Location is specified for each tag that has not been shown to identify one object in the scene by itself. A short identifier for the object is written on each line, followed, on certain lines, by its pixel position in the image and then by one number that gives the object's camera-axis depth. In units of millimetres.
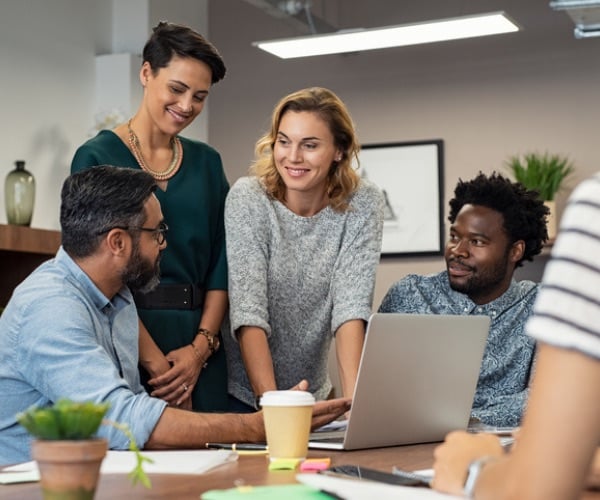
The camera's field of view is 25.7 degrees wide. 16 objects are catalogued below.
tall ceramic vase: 4642
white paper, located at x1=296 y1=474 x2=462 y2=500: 1590
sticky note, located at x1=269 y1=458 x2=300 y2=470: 2004
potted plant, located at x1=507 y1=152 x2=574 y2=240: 5501
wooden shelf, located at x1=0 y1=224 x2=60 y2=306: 4477
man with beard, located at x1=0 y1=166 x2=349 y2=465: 2206
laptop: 2202
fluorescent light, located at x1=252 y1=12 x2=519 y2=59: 4613
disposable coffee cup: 2047
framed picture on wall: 6044
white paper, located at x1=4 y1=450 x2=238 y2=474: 1944
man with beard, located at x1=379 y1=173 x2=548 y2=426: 2941
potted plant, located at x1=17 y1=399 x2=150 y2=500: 1505
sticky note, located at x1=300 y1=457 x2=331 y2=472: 1979
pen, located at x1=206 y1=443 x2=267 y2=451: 2185
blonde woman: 2857
